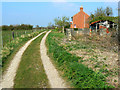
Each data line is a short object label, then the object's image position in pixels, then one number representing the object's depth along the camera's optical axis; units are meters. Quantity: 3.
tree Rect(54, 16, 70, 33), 38.53
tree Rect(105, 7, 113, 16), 43.39
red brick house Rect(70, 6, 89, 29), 43.59
